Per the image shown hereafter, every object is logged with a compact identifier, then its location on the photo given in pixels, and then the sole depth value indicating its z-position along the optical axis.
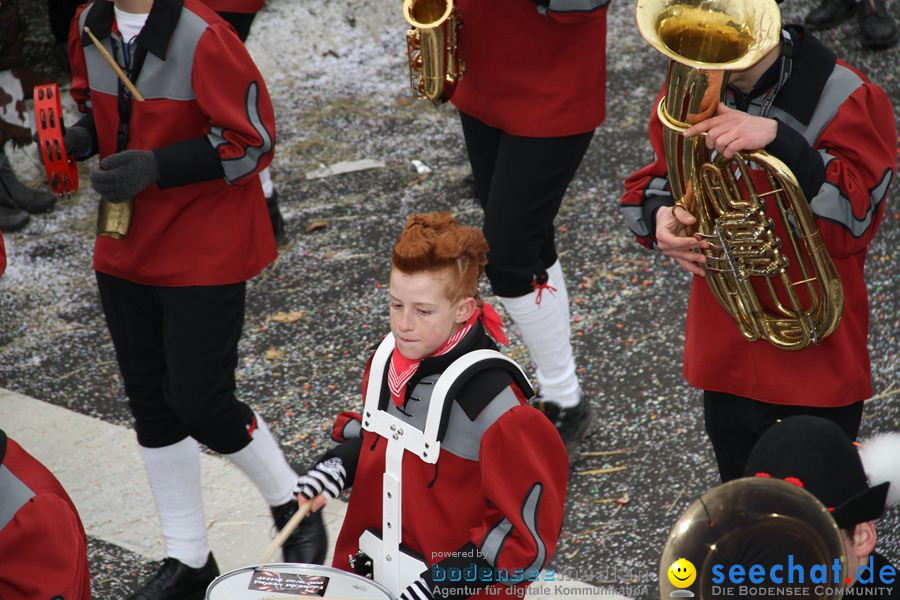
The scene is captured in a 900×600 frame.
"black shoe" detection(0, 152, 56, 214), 12.27
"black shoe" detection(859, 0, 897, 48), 13.83
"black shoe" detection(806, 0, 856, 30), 14.54
